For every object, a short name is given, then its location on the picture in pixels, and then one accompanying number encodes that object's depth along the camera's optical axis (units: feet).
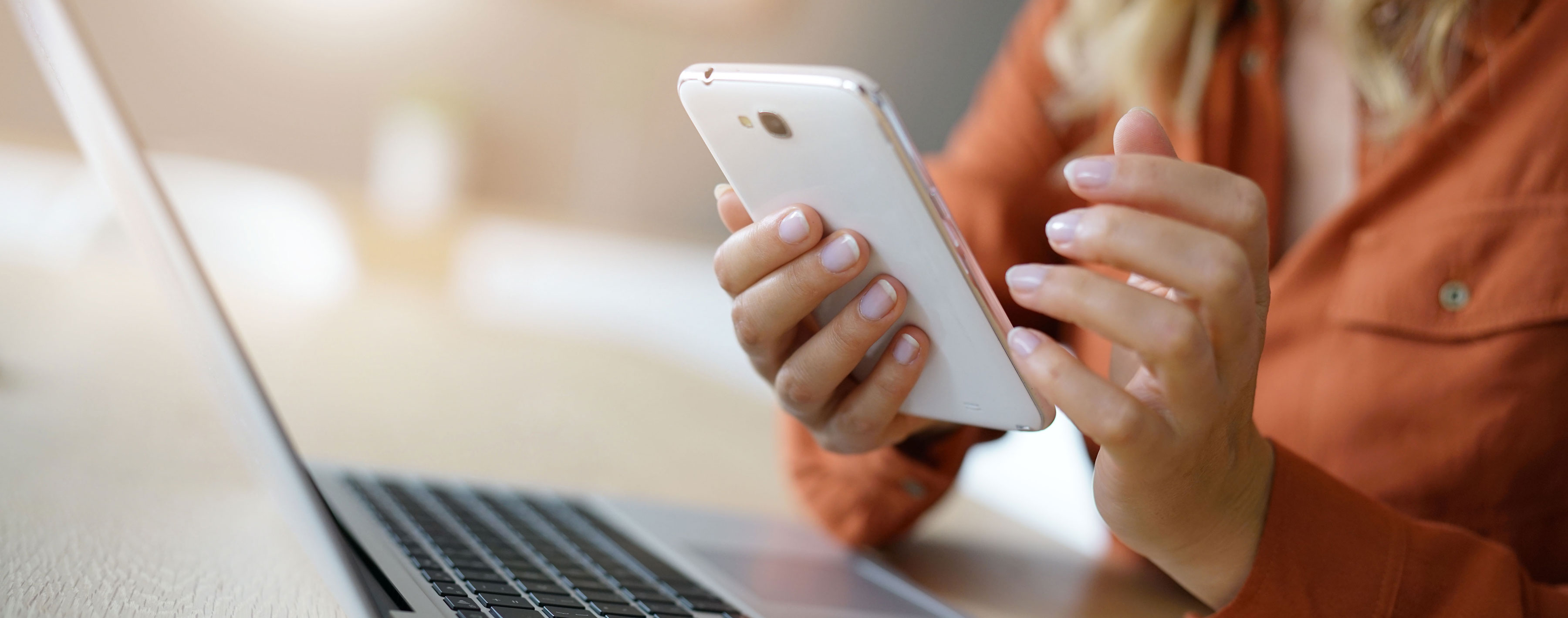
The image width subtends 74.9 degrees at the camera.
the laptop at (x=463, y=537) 1.27
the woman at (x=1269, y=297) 1.15
